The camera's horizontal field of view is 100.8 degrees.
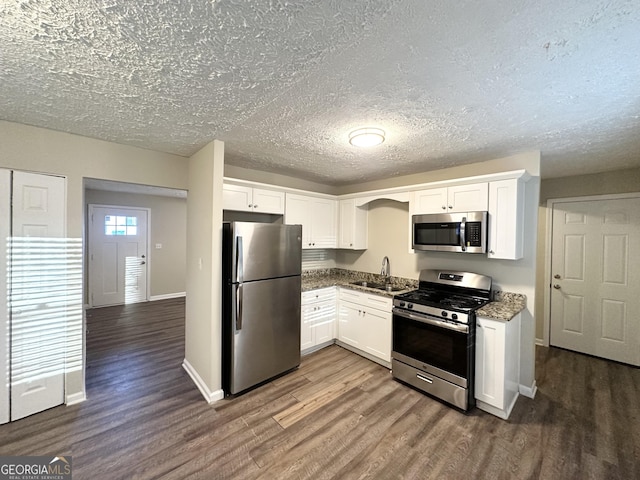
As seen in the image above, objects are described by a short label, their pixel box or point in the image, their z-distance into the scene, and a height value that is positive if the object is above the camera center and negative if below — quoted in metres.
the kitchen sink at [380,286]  3.45 -0.65
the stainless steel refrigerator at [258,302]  2.51 -0.66
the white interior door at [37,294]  2.15 -0.50
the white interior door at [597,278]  3.21 -0.47
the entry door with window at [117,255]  5.34 -0.42
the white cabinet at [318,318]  3.33 -1.06
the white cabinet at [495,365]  2.25 -1.09
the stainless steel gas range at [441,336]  2.35 -0.93
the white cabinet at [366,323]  3.09 -1.06
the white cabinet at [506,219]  2.47 +0.21
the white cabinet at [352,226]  3.94 +0.19
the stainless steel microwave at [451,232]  2.62 +0.08
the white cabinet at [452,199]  2.66 +0.44
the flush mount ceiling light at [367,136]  2.12 +0.83
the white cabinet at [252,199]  2.93 +0.45
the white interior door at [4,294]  2.08 -0.48
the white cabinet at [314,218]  3.56 +0.28
